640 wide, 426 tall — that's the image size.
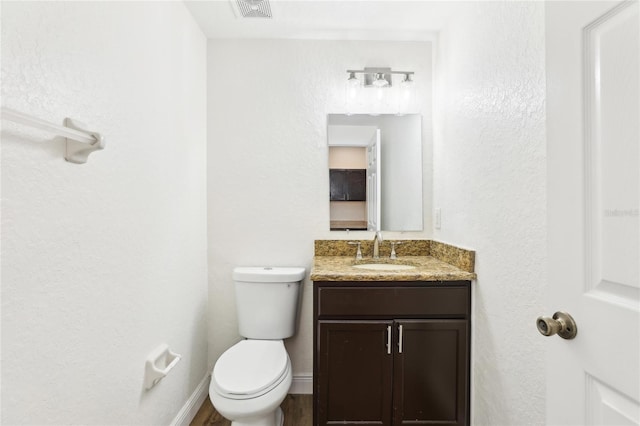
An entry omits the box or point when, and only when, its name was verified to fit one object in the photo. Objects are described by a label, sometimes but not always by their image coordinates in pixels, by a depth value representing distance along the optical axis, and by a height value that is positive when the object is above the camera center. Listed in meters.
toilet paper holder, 1.36 -0.67
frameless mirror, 2.15 +0.26
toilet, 1.42 -0.75
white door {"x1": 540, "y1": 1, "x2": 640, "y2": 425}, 0.57 +0.00
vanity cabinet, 1.57 -0.71
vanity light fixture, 2.11 +0.80
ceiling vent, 1.74 +1.13
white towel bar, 0.85 +0.20
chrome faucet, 2.06 -0.20
